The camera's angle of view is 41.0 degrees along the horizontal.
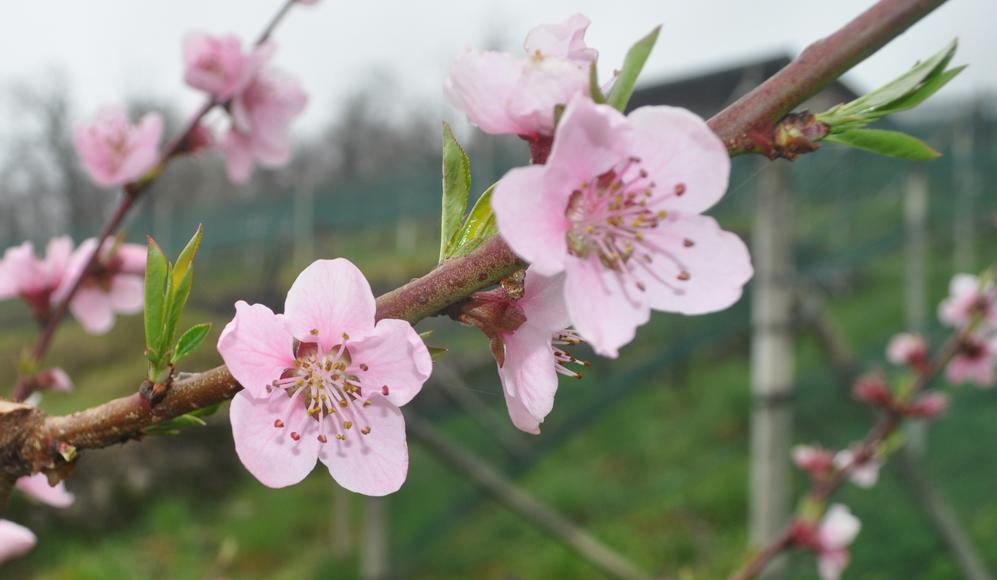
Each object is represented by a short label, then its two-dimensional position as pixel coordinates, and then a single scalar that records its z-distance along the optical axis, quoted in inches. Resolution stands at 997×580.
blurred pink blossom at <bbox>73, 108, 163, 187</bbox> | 14.2
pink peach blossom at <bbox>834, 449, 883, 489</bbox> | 50.4
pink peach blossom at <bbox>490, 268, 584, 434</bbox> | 7.8
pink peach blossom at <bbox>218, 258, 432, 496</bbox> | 7.8
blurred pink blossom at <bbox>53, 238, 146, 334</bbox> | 13.8
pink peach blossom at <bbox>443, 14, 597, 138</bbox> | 7.4
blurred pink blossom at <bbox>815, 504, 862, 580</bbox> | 41.2
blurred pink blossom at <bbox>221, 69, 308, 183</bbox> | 15.9
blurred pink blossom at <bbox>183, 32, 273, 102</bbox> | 14.9
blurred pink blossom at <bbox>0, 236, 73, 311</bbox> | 12.6
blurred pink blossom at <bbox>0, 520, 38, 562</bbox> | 8.8
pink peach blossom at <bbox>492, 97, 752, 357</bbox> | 7.1
